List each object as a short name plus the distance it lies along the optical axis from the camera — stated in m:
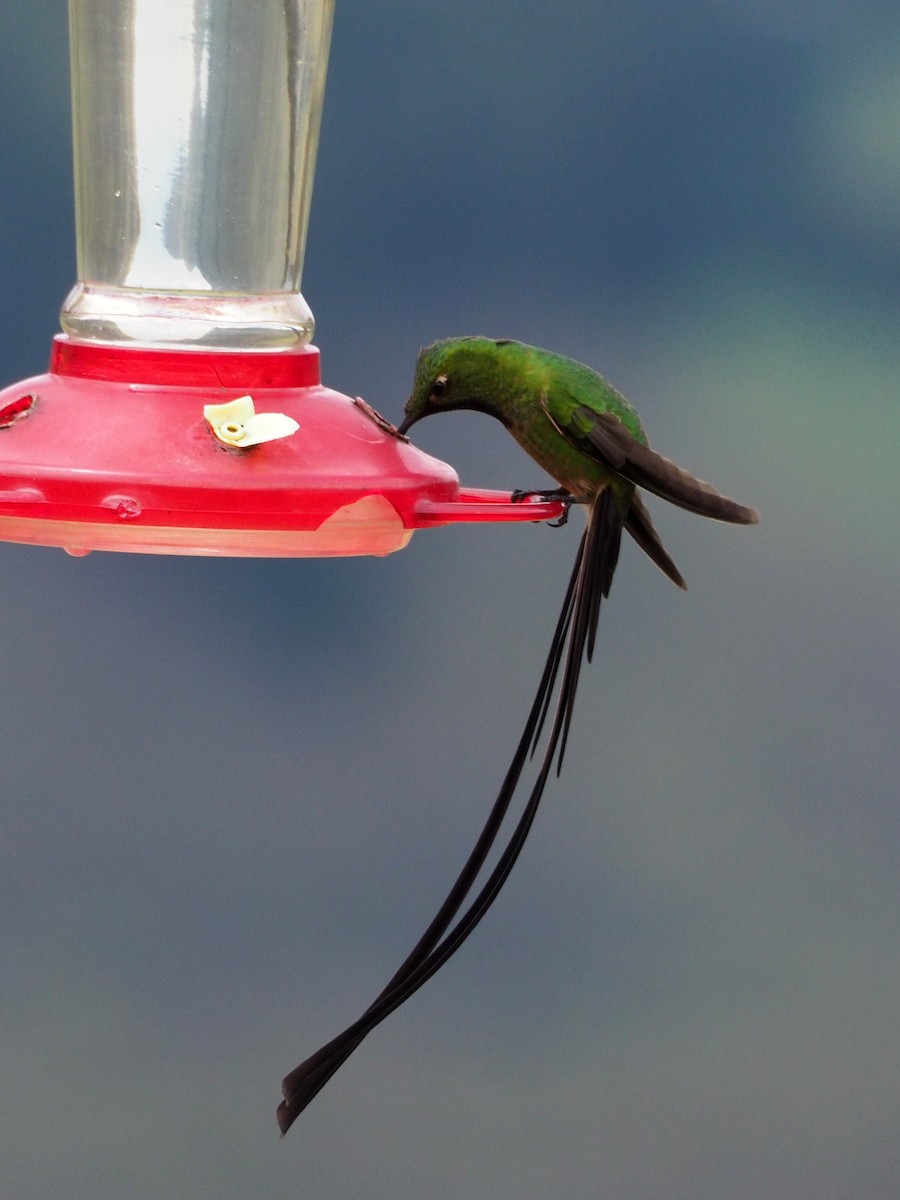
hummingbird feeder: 4.27
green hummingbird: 4.32
